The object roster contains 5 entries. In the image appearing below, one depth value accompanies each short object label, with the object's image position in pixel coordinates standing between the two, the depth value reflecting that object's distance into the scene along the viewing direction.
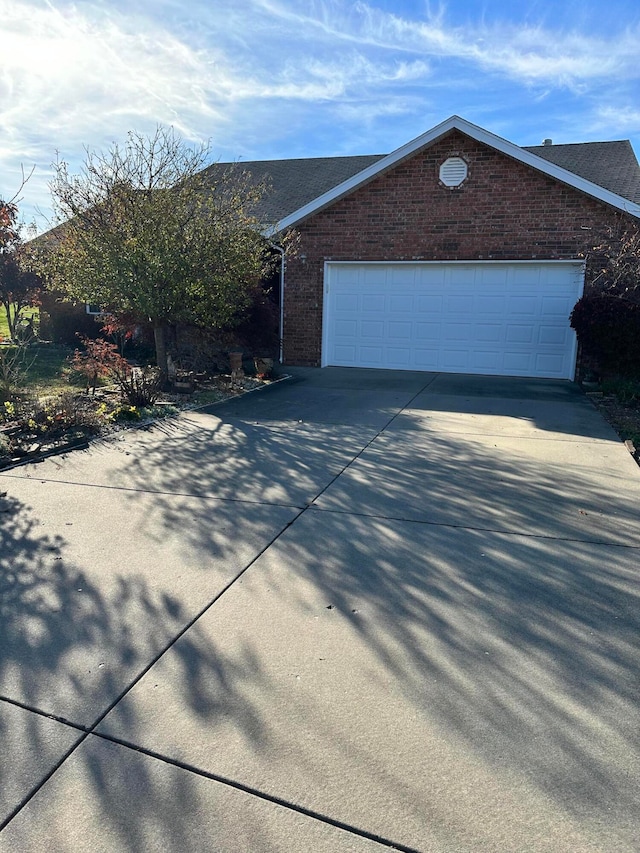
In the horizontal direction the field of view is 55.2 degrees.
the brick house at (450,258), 12.52
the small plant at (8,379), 8.37
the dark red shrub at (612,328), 11.34
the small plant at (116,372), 8.95
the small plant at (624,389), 10.39
